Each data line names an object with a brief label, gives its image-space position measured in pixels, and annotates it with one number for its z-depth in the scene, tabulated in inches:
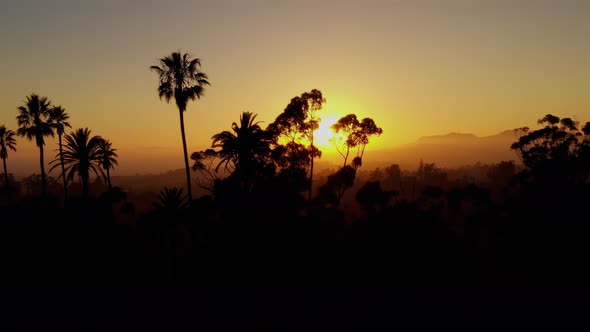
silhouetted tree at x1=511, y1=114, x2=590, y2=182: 1727.4
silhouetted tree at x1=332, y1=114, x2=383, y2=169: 1990.7
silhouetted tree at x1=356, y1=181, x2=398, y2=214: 2137.1
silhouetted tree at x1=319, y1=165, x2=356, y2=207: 2108.8
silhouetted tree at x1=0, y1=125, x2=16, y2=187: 2346.2
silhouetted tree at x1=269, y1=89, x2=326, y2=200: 1803.2
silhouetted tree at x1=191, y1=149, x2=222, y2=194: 1731.1
